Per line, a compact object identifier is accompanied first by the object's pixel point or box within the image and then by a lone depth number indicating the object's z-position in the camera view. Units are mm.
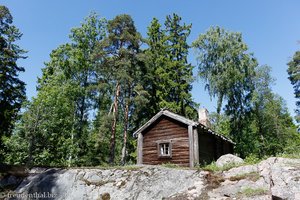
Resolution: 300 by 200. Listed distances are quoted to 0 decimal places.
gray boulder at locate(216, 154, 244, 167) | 14562
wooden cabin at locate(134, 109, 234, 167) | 17156
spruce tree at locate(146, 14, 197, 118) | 30766
